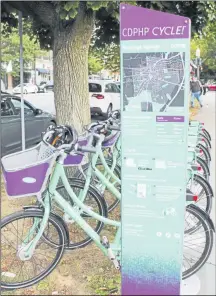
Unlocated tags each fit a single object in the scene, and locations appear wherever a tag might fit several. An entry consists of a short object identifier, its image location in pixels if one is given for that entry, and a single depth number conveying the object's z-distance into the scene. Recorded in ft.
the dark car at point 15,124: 19.41
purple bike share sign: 5.79
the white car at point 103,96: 37.57
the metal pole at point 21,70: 14.81
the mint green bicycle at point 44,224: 7.63
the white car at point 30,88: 74.33
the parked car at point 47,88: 66.68
